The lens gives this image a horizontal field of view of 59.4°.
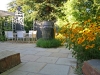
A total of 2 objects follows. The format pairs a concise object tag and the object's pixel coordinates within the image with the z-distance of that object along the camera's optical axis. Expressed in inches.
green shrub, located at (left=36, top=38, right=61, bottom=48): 168.8
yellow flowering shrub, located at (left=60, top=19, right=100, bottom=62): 71.1
